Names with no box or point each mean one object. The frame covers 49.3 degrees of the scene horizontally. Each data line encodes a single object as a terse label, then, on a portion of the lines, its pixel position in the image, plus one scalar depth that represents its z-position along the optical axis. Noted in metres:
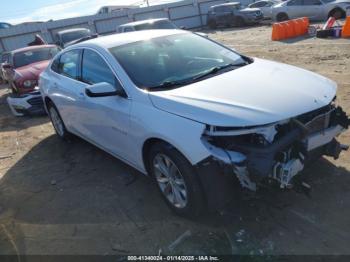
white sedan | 3.11
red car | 9.70
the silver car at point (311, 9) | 18.25
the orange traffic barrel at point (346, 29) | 12.51
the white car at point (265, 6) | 23.27
